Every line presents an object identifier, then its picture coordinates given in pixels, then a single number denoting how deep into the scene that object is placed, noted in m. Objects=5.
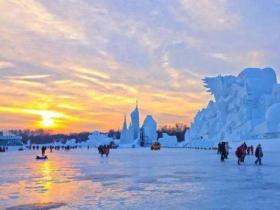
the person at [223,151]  30.36
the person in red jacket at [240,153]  26.52
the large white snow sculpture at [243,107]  59.75
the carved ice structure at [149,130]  130.00
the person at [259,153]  25.80
